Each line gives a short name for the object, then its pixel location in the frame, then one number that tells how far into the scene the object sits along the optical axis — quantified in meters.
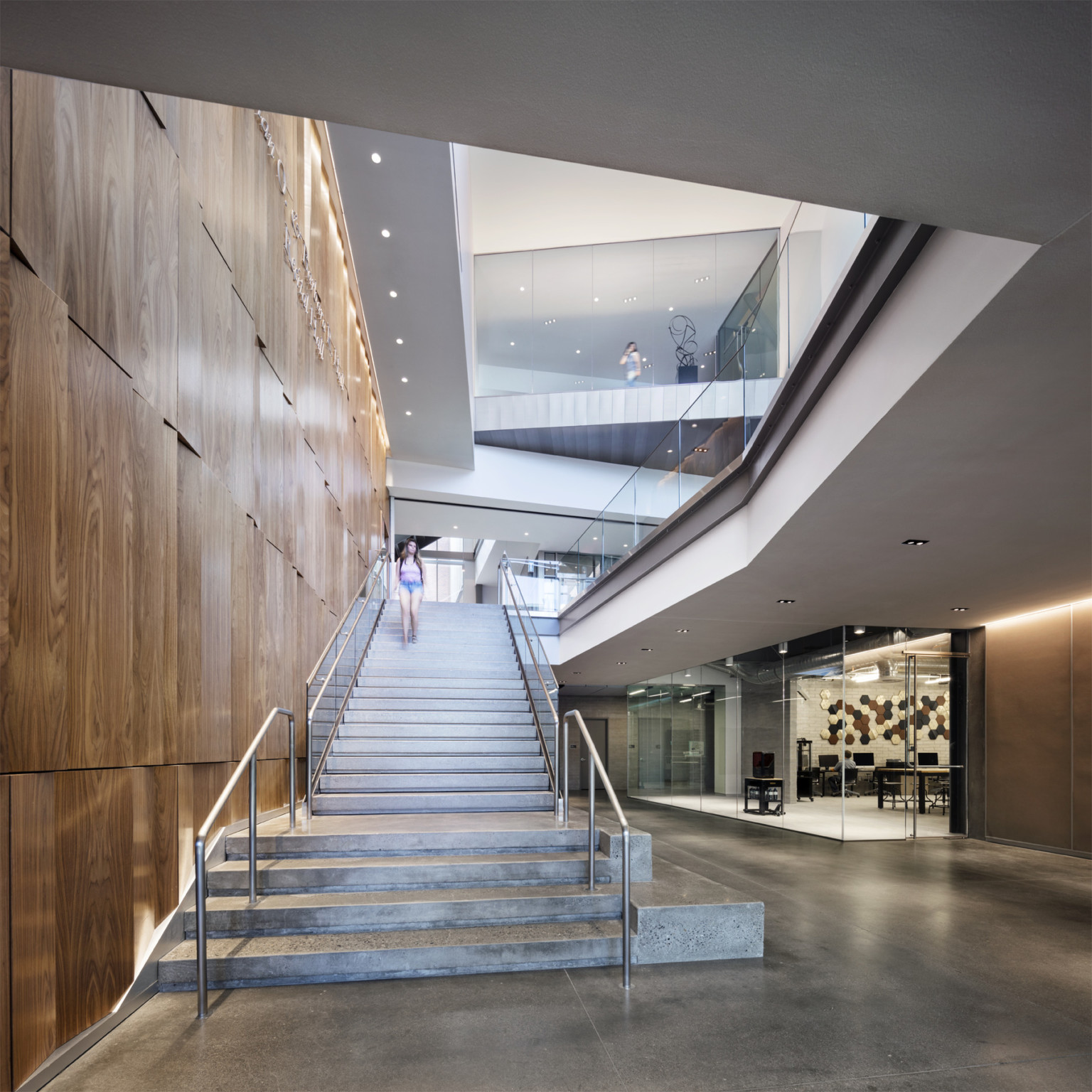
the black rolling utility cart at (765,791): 13.78
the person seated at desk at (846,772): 12.09
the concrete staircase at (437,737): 7.45
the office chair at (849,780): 12.05
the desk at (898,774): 12.17
